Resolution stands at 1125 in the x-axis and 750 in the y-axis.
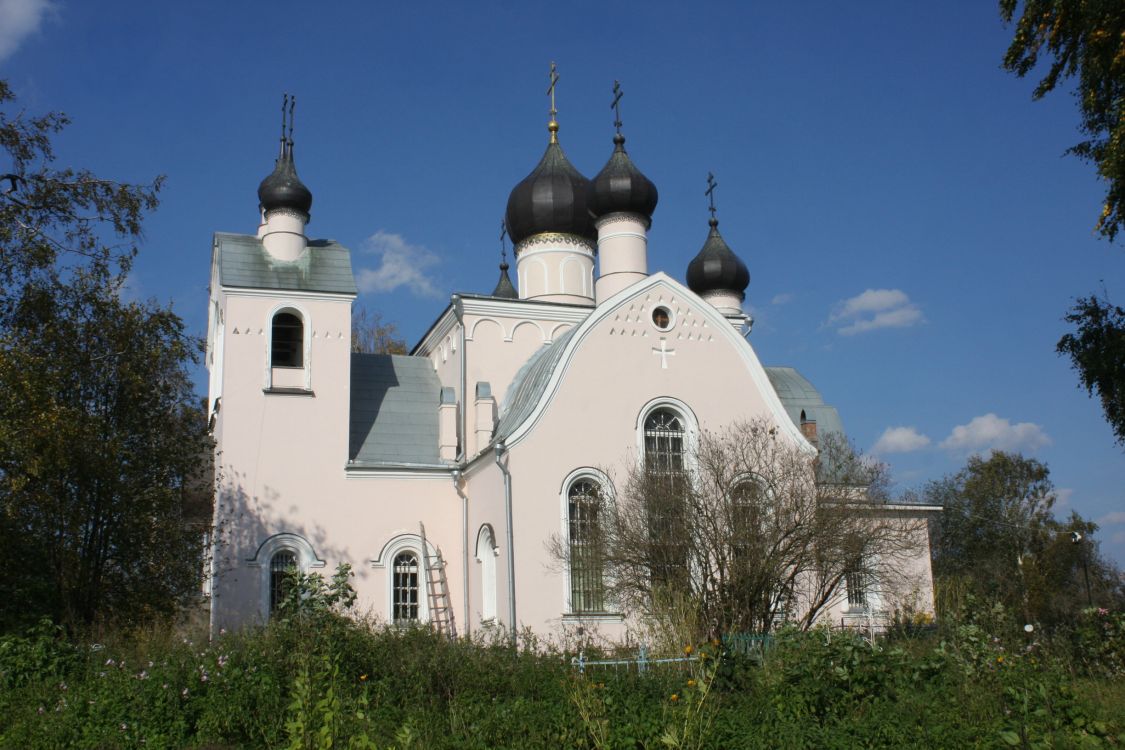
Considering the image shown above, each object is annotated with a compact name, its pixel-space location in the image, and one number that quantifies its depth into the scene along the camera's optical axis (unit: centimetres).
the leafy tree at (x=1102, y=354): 1377
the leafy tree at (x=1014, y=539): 3544
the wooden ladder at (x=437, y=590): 1850
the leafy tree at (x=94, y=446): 1299
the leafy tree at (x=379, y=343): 3378
